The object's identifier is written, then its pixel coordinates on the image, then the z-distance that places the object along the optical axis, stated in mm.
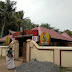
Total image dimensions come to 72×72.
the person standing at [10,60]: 5751
